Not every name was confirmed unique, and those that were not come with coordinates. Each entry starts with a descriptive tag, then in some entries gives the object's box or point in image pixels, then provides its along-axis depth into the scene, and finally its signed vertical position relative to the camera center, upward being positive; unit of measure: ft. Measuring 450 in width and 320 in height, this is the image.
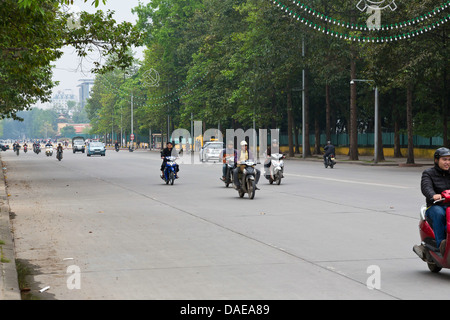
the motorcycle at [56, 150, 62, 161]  198.08 -5.34
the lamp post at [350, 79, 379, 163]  165.42 +0.94
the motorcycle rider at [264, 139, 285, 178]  91.30 -3.68
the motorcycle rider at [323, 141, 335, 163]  143.78 -3.74
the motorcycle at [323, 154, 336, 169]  144.25 -5.80
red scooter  28.16 -4.71
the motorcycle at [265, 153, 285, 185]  90.53 -4.64
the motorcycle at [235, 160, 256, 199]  68.74 -4.39
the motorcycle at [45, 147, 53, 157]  258.16 -5.49
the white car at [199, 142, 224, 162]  187.41 -4.69
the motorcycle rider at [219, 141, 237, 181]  82.56 -2.36
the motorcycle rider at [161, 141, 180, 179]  92.12 -2.46
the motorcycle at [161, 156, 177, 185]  91.04 -4.76
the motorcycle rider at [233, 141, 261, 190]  72.08 -2.52
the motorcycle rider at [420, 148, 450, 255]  28.63 -2.41
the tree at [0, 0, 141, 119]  49.70 +7.99
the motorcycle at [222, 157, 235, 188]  83.55 -4.58
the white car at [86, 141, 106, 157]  248.73 -4.90
